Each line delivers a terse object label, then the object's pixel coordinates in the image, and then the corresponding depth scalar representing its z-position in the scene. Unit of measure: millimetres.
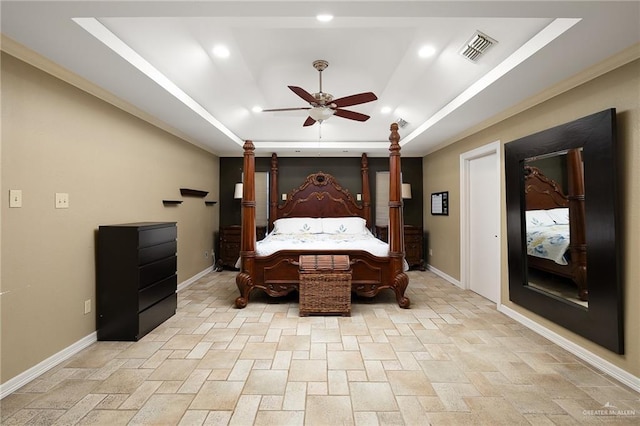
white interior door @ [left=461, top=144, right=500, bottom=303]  3725
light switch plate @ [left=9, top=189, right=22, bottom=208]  1975
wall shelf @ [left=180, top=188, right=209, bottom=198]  4362
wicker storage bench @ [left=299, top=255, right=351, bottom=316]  3320
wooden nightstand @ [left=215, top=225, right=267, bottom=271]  5473
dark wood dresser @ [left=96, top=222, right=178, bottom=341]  2672
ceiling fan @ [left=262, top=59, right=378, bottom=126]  2682
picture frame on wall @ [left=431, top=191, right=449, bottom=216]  4958
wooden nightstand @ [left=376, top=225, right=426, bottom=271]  5531
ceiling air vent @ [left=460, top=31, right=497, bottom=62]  2179
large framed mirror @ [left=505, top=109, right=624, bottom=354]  2133
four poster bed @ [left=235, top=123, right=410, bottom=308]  3592
